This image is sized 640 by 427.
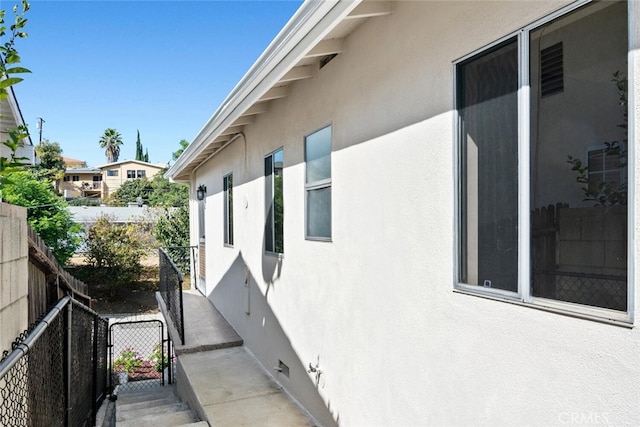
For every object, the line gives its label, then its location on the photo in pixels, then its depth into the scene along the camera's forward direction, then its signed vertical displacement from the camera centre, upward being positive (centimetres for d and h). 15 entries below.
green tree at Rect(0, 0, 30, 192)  233 +89
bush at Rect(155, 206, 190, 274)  1770 -78
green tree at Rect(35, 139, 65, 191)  3599 +504
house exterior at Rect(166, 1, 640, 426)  168 +0
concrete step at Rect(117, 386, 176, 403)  725 -327
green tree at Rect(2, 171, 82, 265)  1398 -3
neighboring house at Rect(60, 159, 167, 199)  4859 +441
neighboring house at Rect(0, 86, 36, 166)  698 +179
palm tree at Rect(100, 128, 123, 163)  5334 +905
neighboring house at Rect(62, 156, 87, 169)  6009 +793
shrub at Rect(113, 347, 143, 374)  992 -348
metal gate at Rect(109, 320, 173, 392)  892 -359
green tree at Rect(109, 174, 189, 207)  3738 +235
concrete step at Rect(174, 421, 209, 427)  432 -212
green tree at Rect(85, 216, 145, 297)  1633 -146
